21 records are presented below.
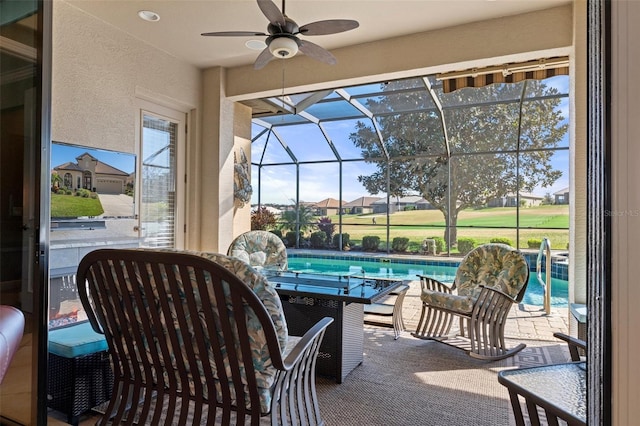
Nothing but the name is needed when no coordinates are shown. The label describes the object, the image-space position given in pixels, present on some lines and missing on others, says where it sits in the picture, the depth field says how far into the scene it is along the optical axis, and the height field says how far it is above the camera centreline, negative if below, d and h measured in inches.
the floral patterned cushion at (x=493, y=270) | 134.9 -20.1
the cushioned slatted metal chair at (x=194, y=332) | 59.2 -20.1
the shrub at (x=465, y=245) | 345.1 -24.4
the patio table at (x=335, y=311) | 106.6 -28.3
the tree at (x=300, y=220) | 396.8 -1.9
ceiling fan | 105.7 +56.0
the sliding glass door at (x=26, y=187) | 48.1 +4.1
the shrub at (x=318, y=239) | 395.2 -22.3
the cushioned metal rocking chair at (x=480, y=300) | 128.5 -29.4
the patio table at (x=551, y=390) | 45.3 -23.5
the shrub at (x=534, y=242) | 336.0 -20.8
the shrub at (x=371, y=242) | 382.9 -24.4
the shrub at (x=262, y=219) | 387.5 -1.1
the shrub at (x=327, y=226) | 393.4 -8.3
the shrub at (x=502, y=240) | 339.3 -19.4
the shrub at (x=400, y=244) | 375.2 -26.0
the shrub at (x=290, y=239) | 396.6 -22.4
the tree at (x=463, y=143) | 269.1 +65.3
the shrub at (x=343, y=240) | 386.6 -23.2
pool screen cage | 268.2 +52.0
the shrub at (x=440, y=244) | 356.8 -24.5
